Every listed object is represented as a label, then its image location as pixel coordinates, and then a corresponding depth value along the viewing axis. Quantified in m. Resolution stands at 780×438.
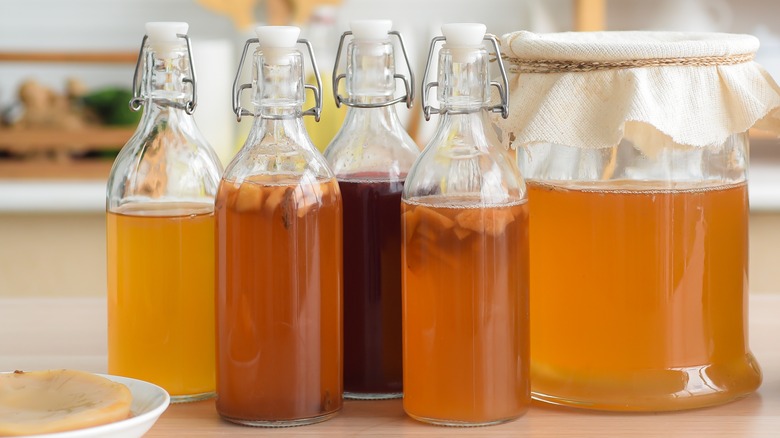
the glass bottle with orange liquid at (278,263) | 1.24
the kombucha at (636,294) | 1.29
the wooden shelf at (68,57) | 2.98
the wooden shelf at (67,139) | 3.01
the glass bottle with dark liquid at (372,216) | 1.31
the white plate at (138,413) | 1.16
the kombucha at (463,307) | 1.23
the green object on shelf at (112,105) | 3.09
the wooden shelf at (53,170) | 2.99
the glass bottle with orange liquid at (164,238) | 1.30
